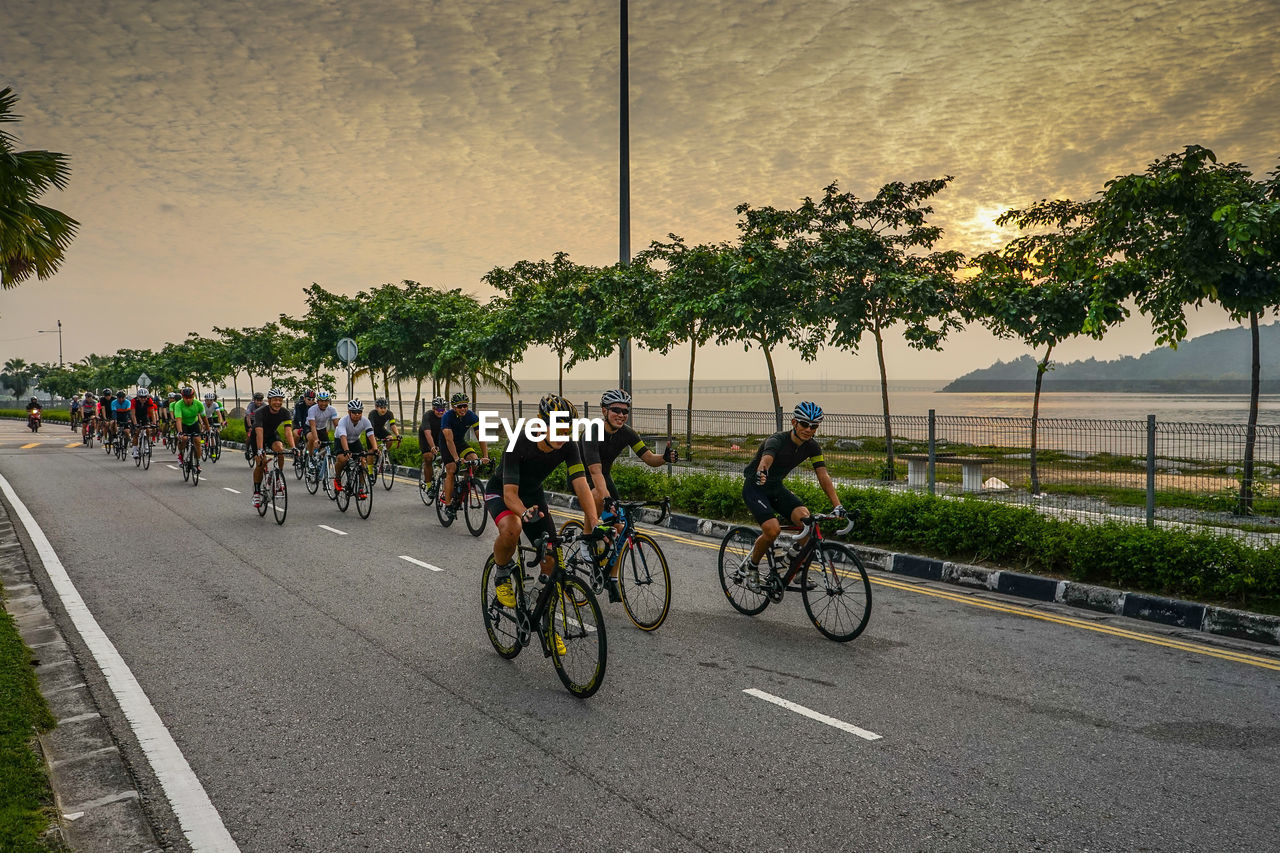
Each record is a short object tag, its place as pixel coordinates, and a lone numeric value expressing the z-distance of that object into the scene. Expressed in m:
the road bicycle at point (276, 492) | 13.57
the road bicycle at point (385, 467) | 18.84
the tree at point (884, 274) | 18.30
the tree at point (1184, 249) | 12.32
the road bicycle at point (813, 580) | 7.20
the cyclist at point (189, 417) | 19.11
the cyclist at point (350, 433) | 14.39
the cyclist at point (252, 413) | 14.72
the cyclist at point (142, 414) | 24.16
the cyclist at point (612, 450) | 7.77
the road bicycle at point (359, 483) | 14.23
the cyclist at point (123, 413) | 25.61
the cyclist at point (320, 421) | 16.25
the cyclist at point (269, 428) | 13.98
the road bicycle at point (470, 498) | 12.73
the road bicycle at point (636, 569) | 7.55
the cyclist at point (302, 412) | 20.67
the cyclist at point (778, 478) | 7.66
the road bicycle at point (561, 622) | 5.66
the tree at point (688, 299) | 20.91
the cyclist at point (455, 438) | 12.89
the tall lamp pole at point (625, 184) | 17.83
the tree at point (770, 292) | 19.75
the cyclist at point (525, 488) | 6.33
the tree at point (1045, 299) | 15.09
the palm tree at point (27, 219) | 13.23
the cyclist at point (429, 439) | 14.13
